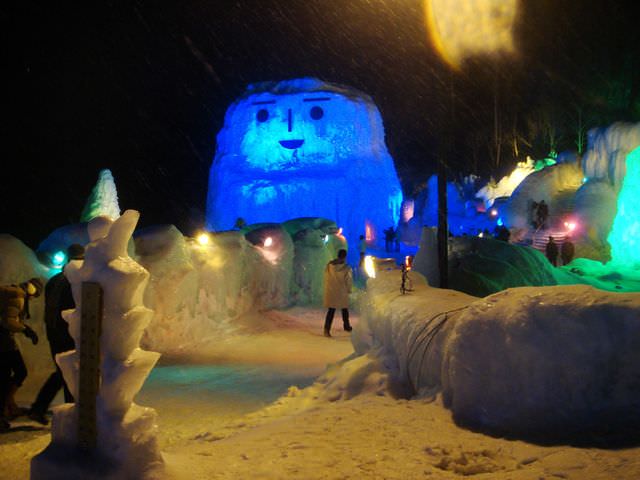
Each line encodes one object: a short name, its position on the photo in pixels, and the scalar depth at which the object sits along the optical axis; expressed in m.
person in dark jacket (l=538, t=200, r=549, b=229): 28.68
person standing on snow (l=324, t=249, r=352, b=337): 11.77
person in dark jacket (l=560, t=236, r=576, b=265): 22.92
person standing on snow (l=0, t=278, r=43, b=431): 5.54
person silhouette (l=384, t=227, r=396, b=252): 31.53
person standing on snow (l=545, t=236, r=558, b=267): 21.92
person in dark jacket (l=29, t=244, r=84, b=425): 5.47
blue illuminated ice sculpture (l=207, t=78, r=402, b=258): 29.53
